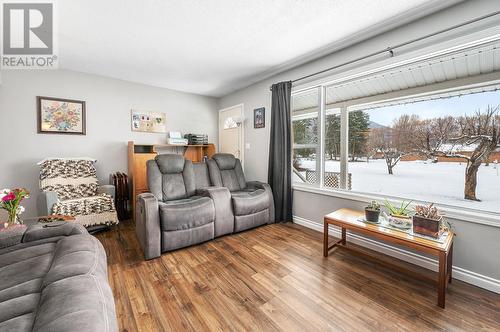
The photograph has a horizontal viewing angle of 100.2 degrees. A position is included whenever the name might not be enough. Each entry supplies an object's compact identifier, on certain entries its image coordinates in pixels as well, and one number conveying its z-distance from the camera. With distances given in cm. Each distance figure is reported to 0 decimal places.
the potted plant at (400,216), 191
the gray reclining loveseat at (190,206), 227
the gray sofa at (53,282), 80
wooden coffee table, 152
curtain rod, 168
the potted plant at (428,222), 168
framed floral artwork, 307
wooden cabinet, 345
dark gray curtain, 320
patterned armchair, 256
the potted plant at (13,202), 162
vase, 168
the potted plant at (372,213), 202
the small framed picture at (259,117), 370
